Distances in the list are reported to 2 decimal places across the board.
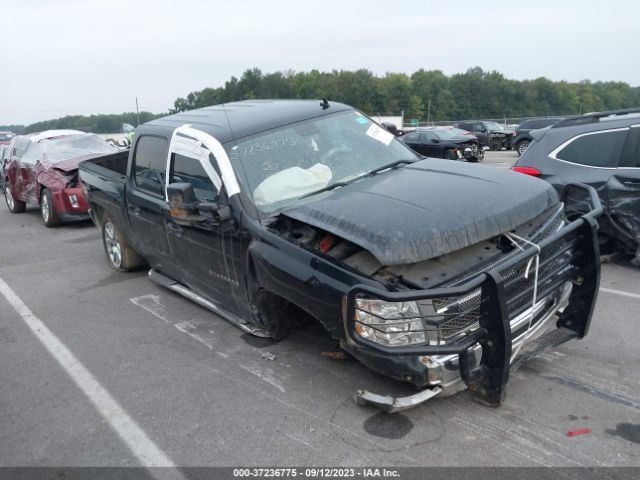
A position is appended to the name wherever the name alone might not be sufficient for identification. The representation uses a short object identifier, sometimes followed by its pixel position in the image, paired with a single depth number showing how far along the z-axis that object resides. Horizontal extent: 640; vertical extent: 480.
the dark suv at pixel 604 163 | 5.58
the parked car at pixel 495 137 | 26.92
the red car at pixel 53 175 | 10.01
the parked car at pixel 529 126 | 20.92
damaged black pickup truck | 2.96
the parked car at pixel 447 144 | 19.39
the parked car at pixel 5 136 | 35.88
